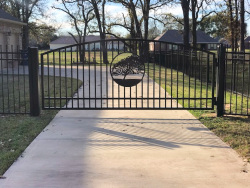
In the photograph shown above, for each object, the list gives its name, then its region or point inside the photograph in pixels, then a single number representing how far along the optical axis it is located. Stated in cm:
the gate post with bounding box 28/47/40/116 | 696
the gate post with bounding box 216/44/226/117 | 698
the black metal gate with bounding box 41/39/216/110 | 727
